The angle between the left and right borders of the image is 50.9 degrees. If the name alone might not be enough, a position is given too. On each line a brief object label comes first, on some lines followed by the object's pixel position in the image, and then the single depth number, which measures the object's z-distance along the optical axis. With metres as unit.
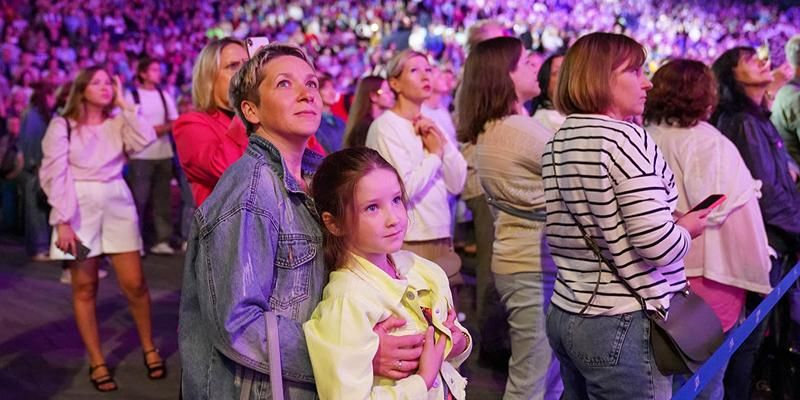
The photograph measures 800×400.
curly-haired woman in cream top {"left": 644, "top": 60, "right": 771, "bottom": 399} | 2.97
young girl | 1.61
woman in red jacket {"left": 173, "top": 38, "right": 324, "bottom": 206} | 2.59
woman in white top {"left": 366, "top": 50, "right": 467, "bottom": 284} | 3.53
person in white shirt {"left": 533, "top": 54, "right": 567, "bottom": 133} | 3.87
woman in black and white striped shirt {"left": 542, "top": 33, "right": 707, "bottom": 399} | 2.14
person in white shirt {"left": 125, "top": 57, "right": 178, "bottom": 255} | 7.28
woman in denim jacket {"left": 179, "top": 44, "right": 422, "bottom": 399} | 1.62
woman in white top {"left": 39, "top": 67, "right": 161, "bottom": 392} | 4.09
